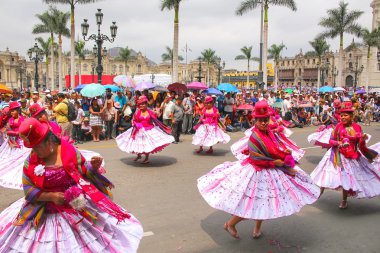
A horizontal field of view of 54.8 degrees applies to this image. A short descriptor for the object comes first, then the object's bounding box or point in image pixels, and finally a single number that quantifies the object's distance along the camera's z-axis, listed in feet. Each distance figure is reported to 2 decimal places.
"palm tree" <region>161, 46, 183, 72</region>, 198.39
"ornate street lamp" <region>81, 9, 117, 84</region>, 59.93
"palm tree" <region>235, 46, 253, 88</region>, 194.70
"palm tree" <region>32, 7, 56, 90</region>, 120.98
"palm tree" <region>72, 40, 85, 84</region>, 179.22
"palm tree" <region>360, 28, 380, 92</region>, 137.77
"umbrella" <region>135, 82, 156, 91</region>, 50.57
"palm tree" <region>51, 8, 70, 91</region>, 120.47
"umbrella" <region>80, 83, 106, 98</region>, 42.68
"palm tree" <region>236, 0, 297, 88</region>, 79.29
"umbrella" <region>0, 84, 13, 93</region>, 44.64
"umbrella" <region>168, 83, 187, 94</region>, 58.55
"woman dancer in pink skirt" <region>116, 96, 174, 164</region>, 28.81
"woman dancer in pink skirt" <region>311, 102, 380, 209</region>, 18.29
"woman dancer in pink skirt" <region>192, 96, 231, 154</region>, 33.86
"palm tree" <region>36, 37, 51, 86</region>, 164.66
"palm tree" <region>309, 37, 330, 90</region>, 170.40
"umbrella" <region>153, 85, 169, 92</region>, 63.80
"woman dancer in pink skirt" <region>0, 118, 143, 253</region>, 9.33
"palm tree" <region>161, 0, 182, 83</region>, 72.79
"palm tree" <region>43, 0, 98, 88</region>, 87.35
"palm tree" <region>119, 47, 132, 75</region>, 225.76
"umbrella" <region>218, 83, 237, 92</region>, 60.84
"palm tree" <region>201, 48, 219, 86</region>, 217.15
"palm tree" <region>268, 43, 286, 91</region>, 198.59
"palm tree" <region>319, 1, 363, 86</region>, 111.14
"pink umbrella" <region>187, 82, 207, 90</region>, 62.28
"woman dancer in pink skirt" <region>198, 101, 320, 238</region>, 14.12
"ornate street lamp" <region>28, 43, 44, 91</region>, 96.91
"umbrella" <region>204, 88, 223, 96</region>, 61.16
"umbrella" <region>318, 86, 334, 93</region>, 85.78
